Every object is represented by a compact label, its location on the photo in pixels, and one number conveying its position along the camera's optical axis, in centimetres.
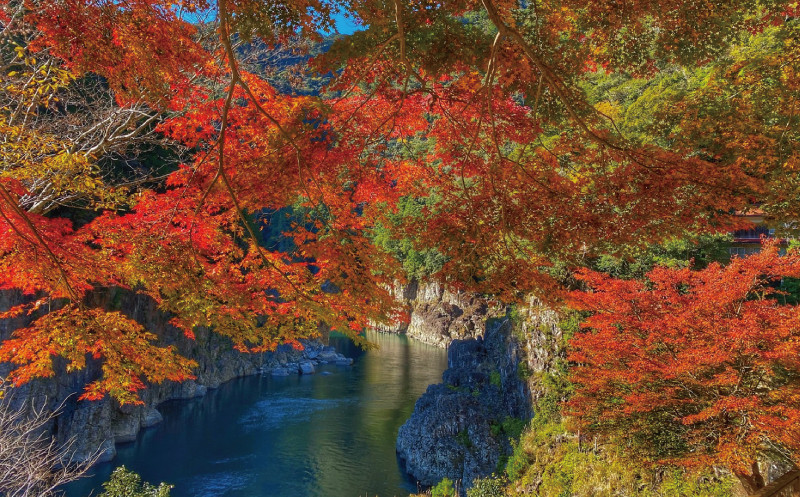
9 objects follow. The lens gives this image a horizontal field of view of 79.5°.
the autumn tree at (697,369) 751
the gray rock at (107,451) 1553
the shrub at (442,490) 1172
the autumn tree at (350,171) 505
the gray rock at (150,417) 1861
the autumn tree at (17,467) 717
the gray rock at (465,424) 1480
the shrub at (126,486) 924
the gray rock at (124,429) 1705
